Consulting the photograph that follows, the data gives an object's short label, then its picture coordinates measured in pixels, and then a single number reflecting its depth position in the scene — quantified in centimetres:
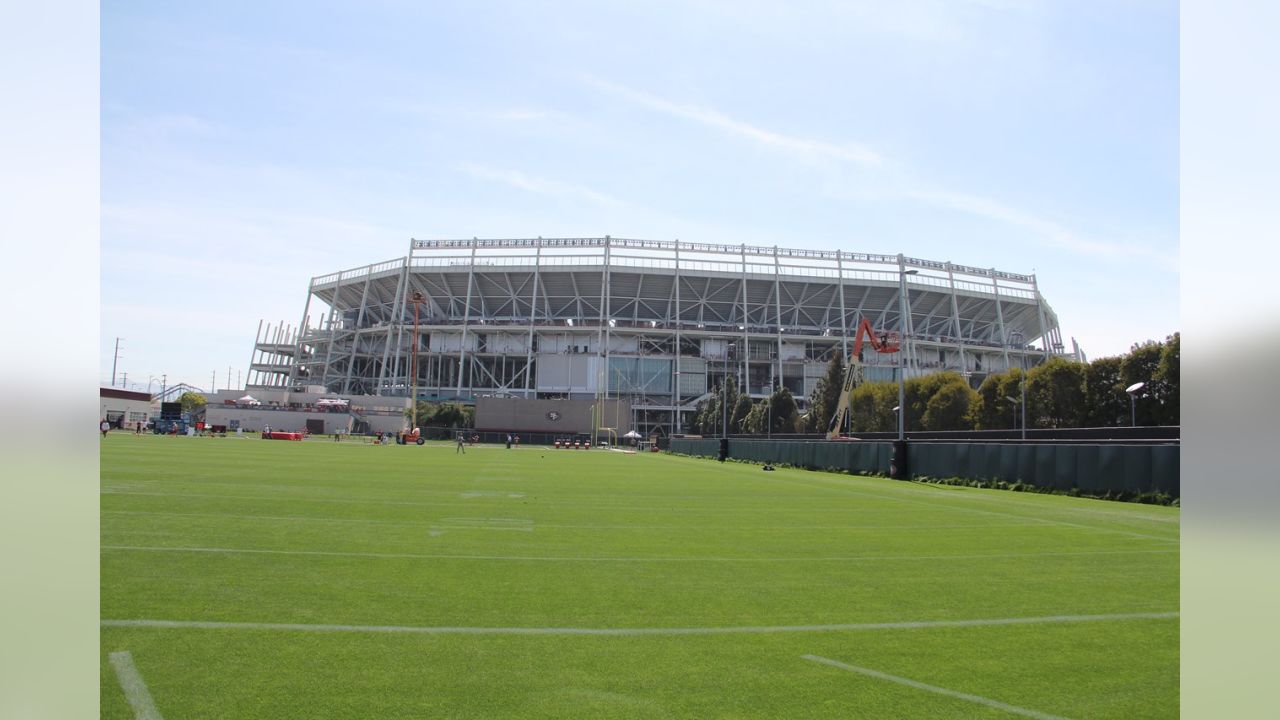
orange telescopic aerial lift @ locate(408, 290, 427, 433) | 8387
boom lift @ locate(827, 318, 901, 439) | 6421
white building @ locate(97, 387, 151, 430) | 8588
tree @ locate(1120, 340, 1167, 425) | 4881
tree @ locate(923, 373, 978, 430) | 6688
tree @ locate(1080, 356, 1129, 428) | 5306
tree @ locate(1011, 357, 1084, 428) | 5653
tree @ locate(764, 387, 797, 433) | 8556
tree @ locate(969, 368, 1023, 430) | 6159
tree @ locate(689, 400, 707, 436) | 10394
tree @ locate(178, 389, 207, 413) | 12595
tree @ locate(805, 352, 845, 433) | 7625
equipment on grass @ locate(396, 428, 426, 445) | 7588
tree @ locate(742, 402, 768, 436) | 8781
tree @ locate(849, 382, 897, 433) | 7212
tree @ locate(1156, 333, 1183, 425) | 4550
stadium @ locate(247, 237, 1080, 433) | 11200
